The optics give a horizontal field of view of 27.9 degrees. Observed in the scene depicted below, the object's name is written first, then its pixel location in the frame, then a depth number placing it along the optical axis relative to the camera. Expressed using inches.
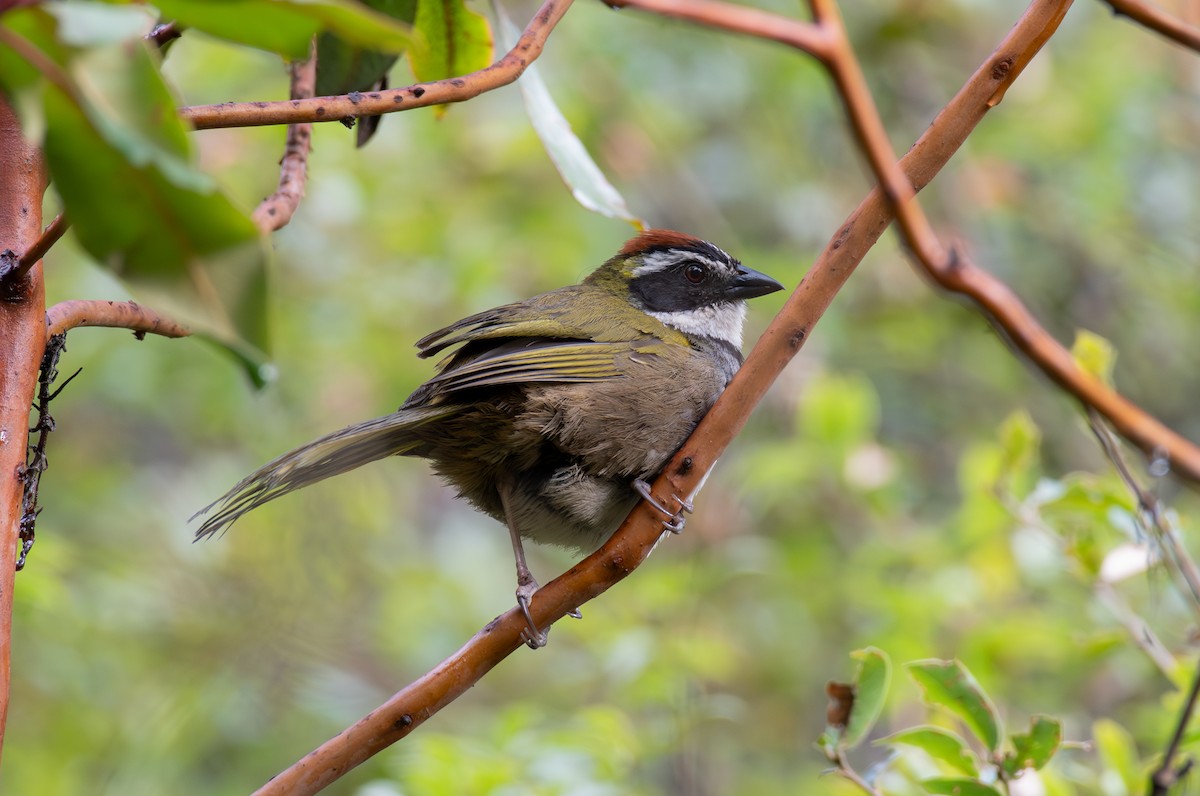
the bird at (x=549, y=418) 238.2
